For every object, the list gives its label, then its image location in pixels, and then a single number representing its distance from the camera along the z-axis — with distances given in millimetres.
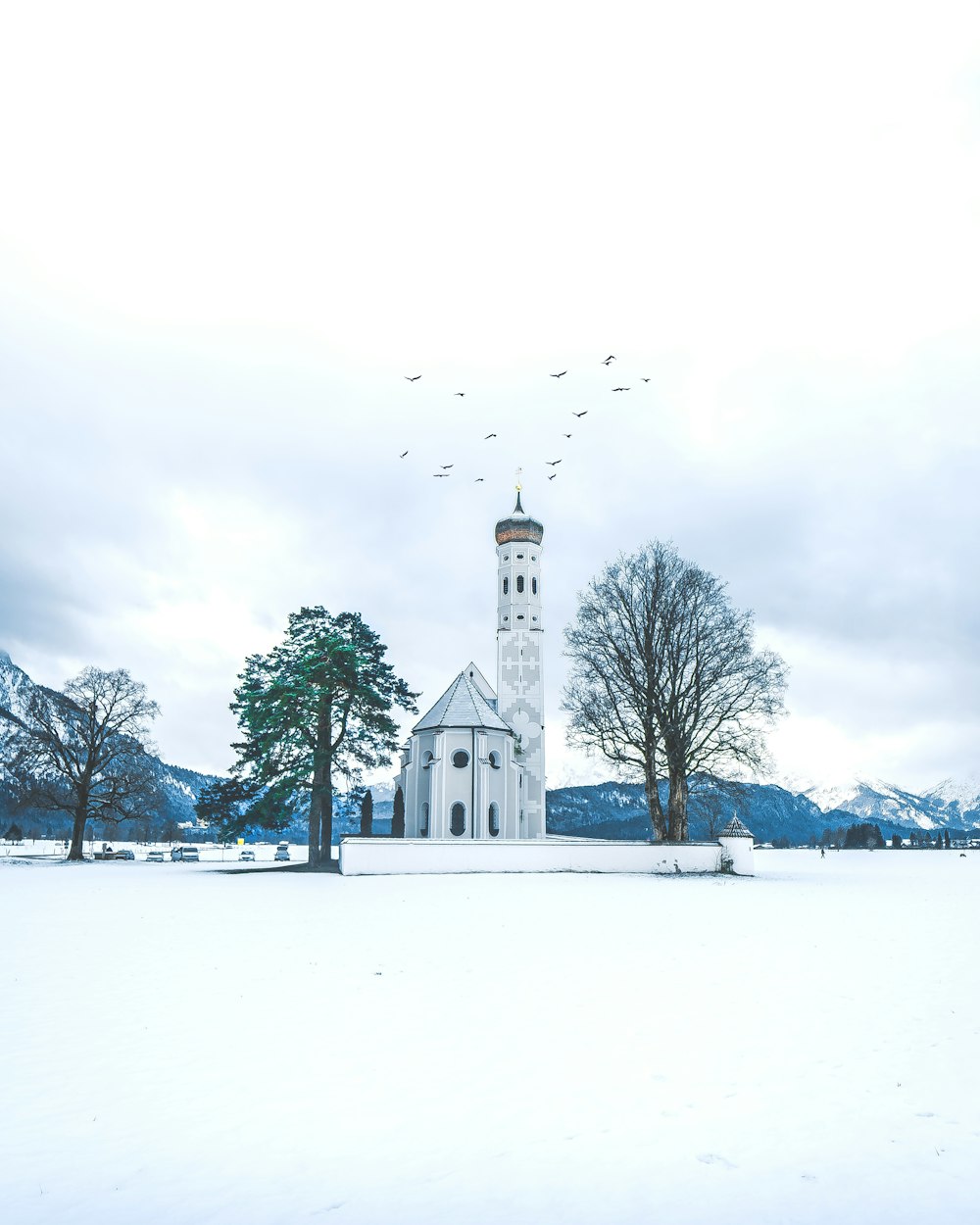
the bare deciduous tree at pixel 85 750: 50438
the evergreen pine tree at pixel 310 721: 41625
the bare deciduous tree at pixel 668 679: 40688
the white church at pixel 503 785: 38000
